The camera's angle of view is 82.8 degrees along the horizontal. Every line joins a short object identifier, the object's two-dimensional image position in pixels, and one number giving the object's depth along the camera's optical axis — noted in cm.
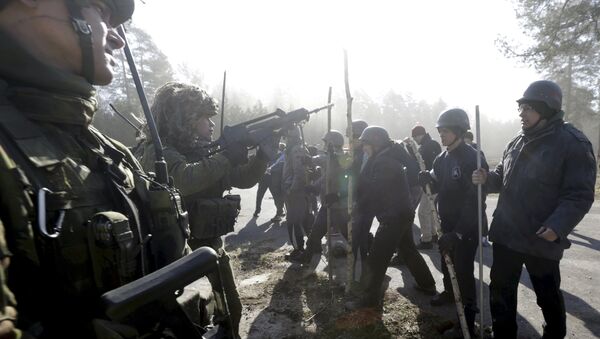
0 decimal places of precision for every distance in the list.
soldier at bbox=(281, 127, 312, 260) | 533
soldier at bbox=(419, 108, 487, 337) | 311
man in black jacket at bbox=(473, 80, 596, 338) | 236
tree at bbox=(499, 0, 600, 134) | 996
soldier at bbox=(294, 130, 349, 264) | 498
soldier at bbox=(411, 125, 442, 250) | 583
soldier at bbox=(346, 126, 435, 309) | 359
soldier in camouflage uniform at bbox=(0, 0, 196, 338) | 86
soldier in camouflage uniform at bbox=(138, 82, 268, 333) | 227
